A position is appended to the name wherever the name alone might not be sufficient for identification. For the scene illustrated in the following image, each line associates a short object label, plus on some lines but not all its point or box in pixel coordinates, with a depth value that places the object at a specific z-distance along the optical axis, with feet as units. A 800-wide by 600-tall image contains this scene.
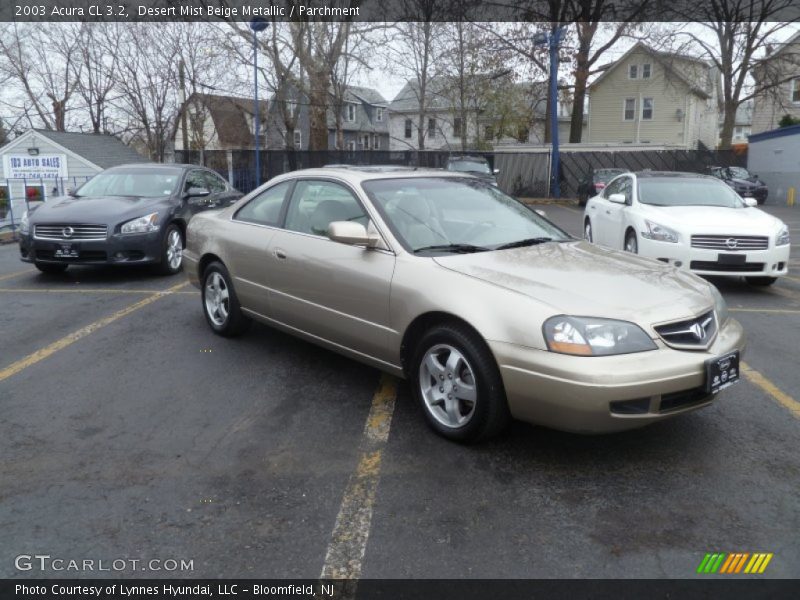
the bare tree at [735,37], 110.32
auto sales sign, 71.67
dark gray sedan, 26.63
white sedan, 25.07
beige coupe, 10.68
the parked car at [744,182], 89.04
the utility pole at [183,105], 105.40
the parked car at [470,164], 75.73
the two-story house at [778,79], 113.70
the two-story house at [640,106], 147.64
